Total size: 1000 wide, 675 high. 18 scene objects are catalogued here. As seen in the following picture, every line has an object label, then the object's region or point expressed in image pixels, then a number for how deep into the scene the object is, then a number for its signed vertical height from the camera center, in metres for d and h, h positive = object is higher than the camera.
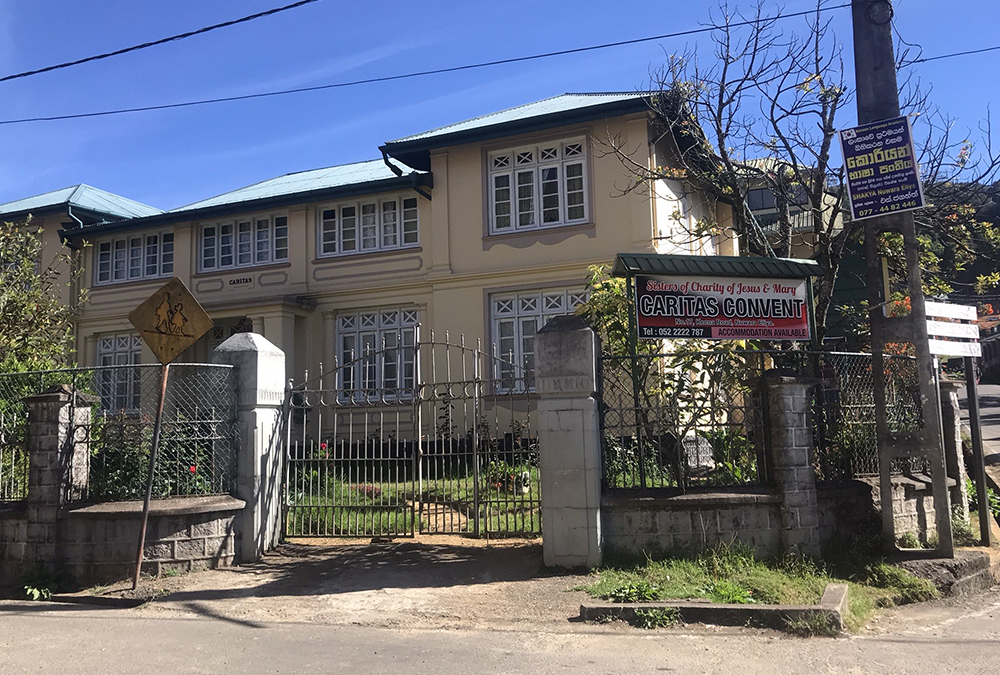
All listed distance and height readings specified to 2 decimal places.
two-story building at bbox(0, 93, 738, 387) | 15.94 +4.62
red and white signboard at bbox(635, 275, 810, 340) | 8.19 +1.33
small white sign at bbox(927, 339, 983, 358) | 8.06 +0.85
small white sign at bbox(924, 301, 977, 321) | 8.05 +1.23
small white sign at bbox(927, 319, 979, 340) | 7.98 +1.03
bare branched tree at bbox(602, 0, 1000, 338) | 10.28 +3.50
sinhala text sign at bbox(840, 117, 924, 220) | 7.79 +2.59
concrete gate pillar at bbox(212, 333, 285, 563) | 8.70 +0.11
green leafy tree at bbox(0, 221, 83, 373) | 11.80 +2.23
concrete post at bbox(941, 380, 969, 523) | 9.07 -0.17
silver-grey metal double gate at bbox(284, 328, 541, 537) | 8.67 -0.59
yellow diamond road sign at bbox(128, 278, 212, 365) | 8.05 +1.33
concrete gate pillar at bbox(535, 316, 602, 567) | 7.61 -0.02
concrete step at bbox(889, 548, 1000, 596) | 7.36 -1.30
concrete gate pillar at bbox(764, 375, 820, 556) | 7.55 -0.24
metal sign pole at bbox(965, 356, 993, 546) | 8.53 -0.24
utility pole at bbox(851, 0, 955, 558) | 7.69 +1.16
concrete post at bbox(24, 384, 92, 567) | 8.22 -0.11
